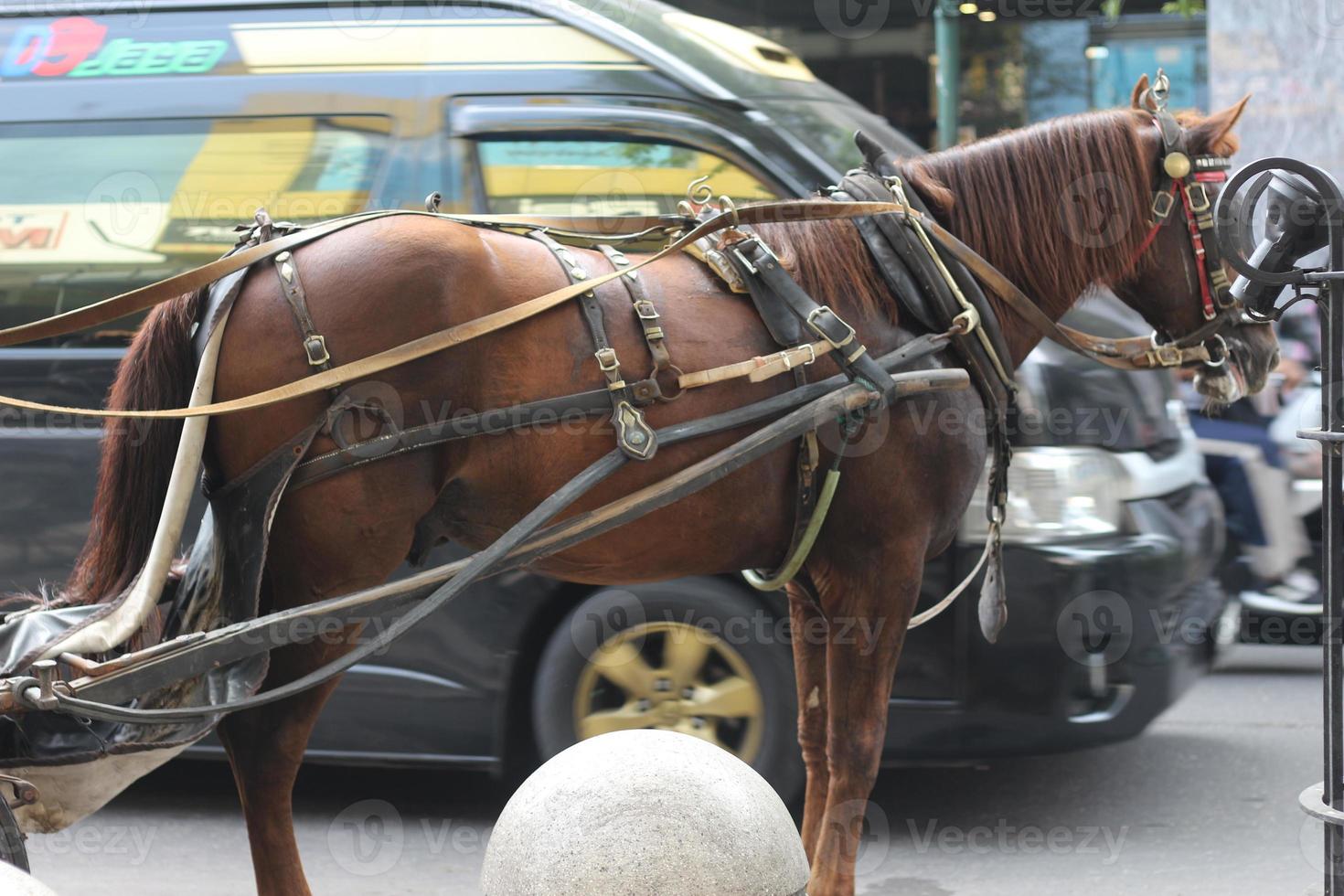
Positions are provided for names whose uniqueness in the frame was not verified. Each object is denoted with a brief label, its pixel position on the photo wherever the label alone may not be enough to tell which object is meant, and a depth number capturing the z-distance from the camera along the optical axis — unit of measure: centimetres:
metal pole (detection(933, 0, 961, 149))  1797
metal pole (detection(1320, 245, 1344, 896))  588
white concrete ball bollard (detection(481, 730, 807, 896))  480
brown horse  617
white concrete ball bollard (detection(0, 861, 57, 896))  419
